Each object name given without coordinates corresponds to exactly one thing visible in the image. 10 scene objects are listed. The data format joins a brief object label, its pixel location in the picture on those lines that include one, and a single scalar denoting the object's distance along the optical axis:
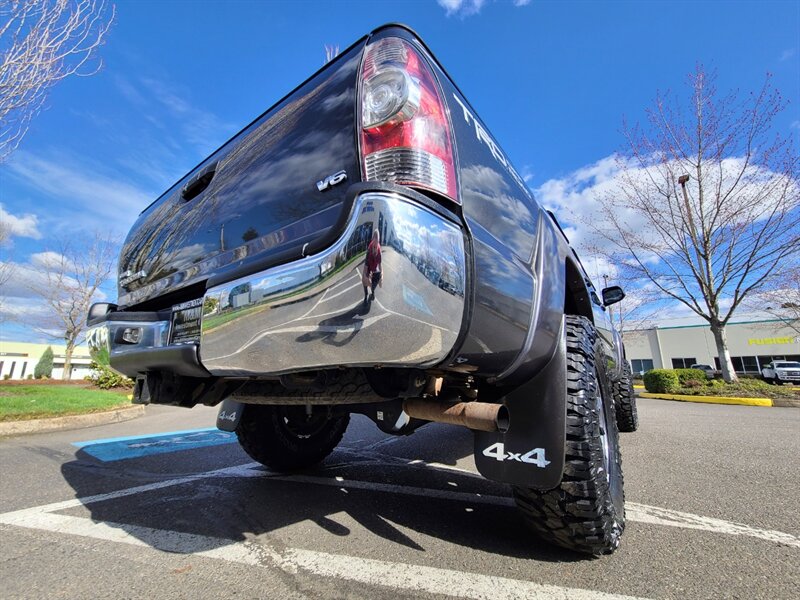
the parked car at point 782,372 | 21.19
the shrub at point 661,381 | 13.55
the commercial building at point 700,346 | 35.38
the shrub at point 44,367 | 27.62
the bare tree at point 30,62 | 5.48
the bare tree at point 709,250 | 13.03
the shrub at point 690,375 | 14.23
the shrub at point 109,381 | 13.25
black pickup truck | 1.09
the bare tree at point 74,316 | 20.94
